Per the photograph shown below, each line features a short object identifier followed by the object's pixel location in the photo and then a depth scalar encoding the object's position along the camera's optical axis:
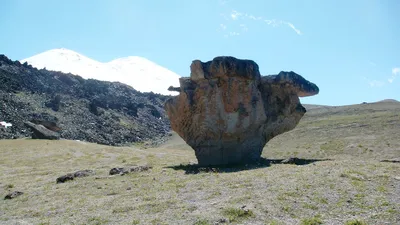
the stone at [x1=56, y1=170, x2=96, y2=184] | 21.09
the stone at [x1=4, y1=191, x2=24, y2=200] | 17.52
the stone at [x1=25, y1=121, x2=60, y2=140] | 56.16
